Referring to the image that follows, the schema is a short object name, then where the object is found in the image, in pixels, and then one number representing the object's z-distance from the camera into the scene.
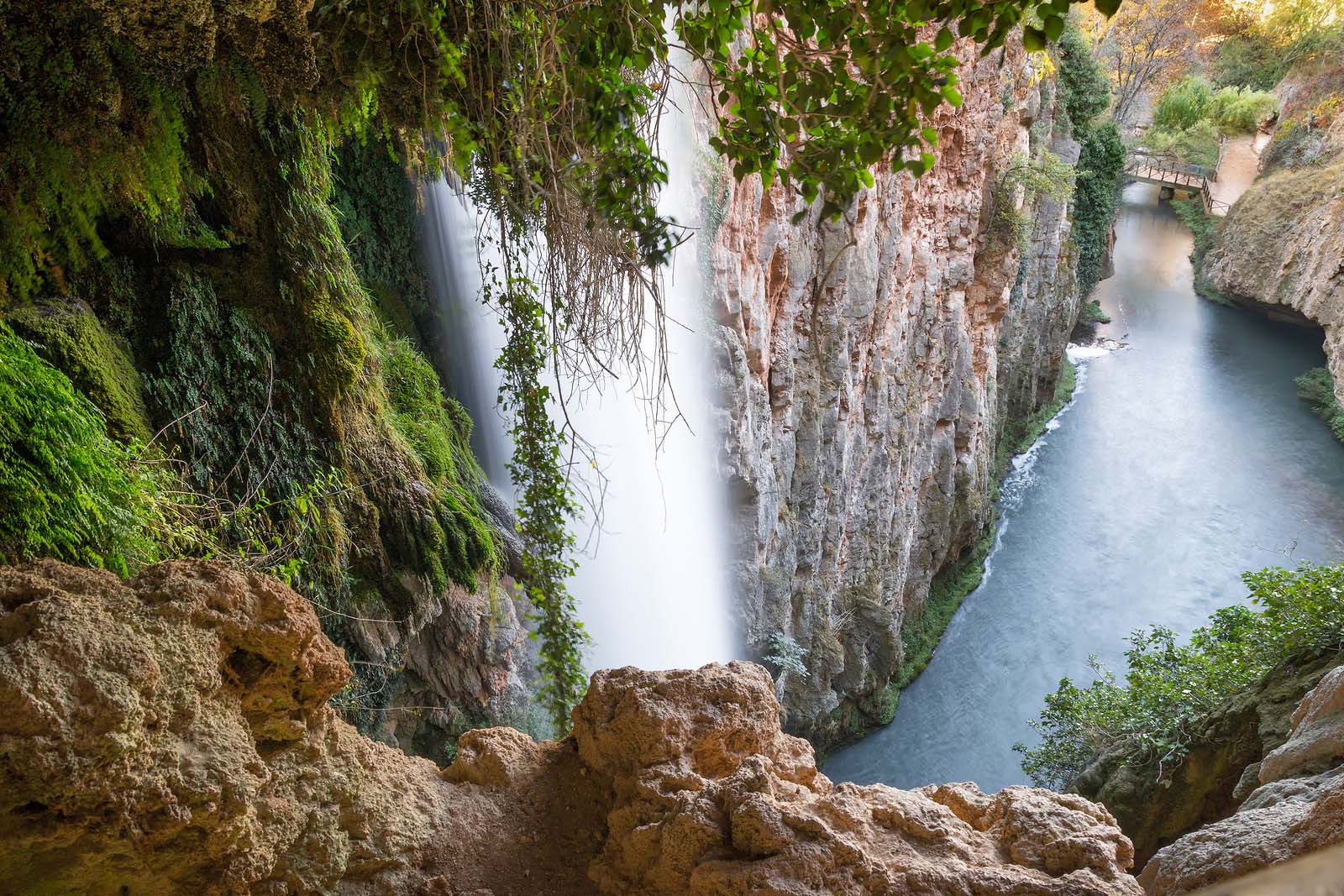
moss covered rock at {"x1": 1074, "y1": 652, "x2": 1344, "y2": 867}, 5.52
